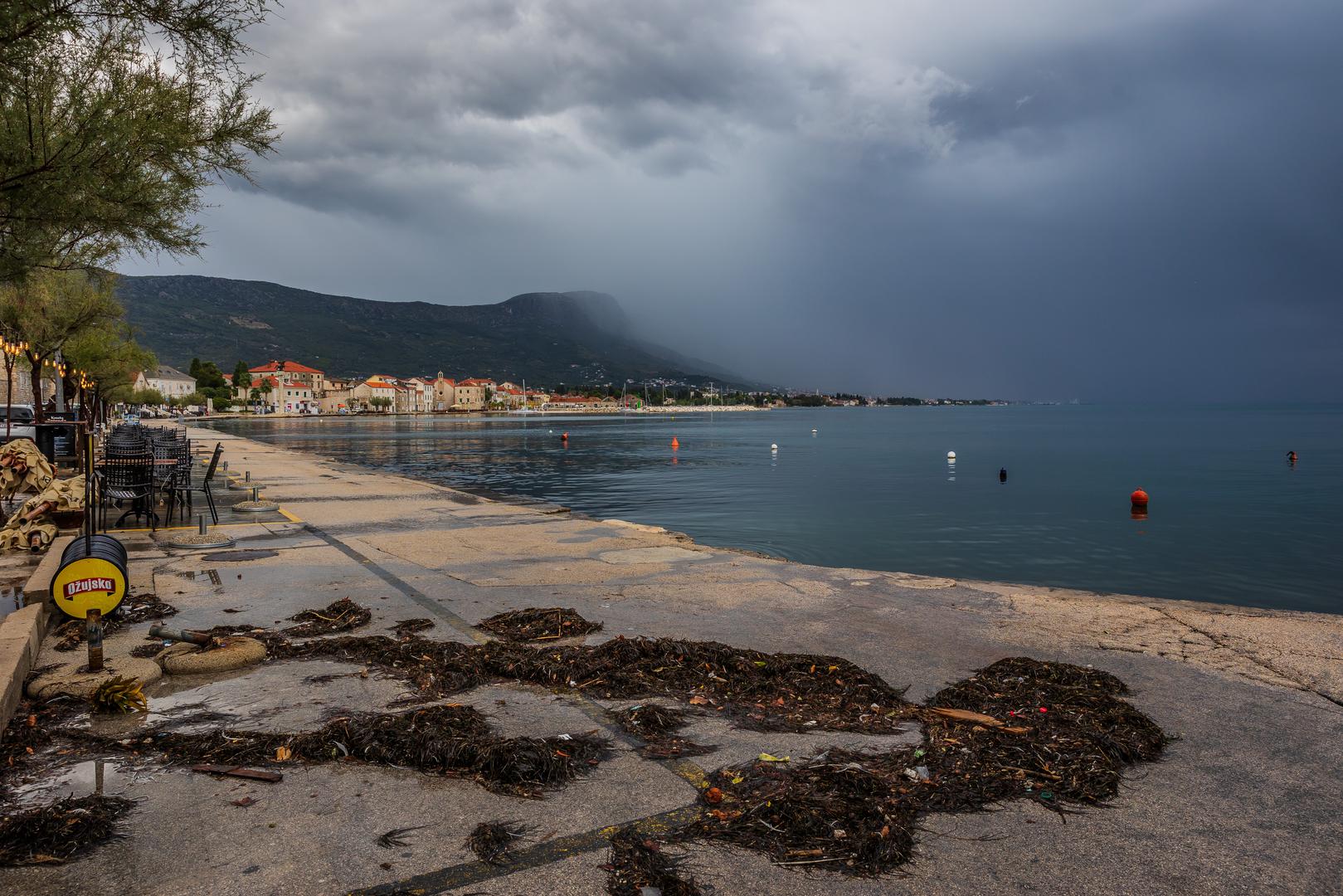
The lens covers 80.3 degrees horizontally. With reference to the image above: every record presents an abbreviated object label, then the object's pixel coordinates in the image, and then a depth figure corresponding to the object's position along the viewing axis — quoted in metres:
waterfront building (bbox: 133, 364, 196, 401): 172.38
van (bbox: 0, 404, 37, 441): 22.11
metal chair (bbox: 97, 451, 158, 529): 12.49
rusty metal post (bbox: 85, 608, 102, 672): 5.37
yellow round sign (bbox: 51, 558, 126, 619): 5.94
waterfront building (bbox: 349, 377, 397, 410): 197.00
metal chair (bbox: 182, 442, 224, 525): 12.96
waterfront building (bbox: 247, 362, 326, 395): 194.12
